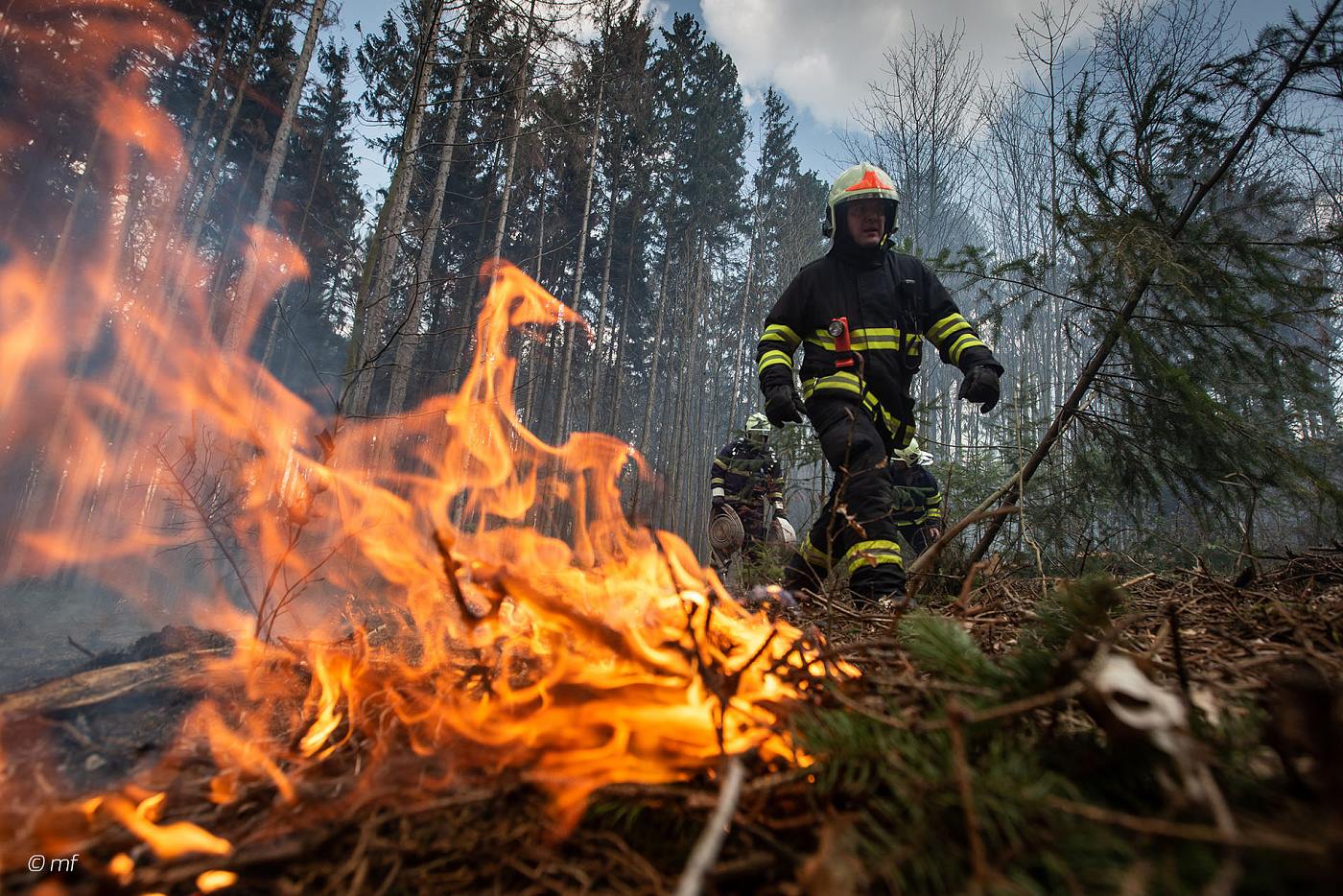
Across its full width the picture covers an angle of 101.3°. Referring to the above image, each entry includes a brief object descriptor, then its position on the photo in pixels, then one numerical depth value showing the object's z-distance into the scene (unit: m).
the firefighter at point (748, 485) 7.97
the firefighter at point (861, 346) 3.46
